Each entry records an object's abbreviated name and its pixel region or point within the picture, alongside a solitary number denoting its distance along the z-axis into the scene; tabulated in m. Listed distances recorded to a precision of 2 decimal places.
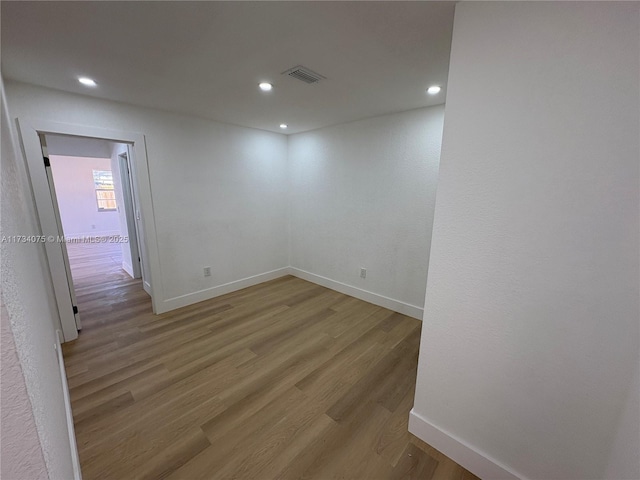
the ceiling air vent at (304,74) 1.85
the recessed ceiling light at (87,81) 2.04
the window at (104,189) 7.73
